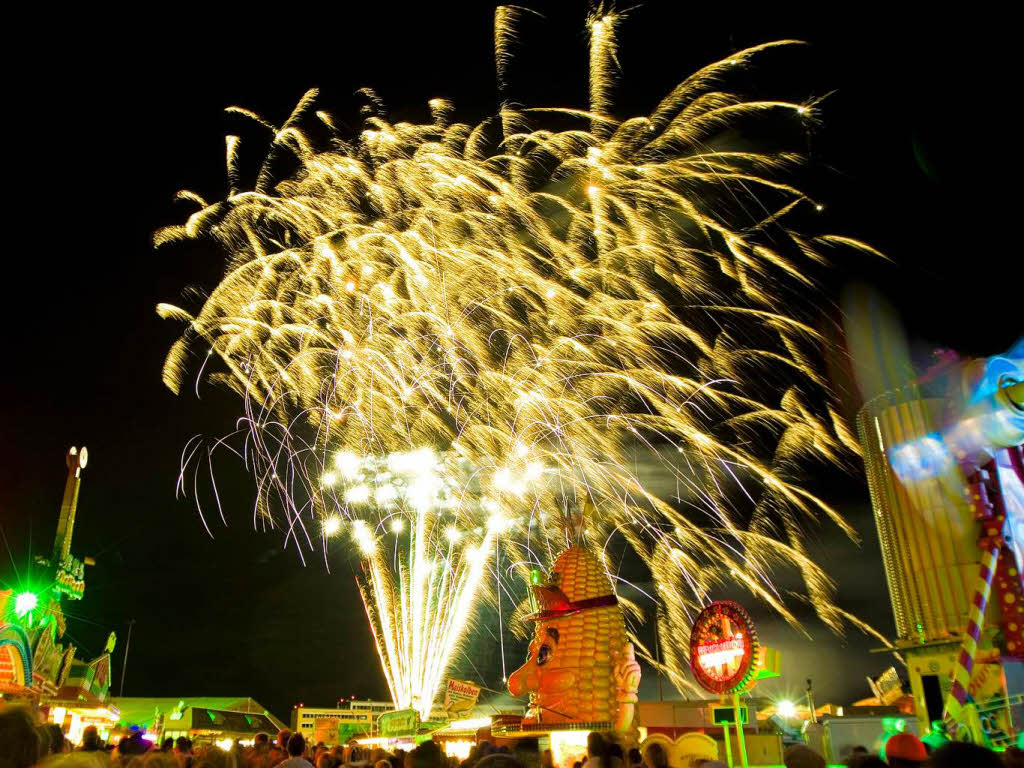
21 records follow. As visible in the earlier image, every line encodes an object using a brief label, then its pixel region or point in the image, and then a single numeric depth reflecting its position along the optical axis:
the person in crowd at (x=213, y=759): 5.73
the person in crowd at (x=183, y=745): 9.38
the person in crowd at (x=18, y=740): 3.61
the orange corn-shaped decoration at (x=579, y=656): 14.02
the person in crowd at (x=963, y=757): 3.12
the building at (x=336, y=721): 27.86
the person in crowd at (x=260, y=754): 8.89
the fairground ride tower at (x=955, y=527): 14.14
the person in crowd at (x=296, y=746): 7.77
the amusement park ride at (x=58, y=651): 26.00
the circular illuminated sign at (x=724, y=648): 10.40
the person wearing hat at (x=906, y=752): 5.01
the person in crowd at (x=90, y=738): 7.91
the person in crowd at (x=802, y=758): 4.88
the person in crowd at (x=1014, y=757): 5.85
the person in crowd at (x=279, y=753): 9.30
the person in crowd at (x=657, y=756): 6.62
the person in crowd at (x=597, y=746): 7.52
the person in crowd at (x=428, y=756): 4.47
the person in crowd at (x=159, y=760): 4.34
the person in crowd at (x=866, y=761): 4.25
